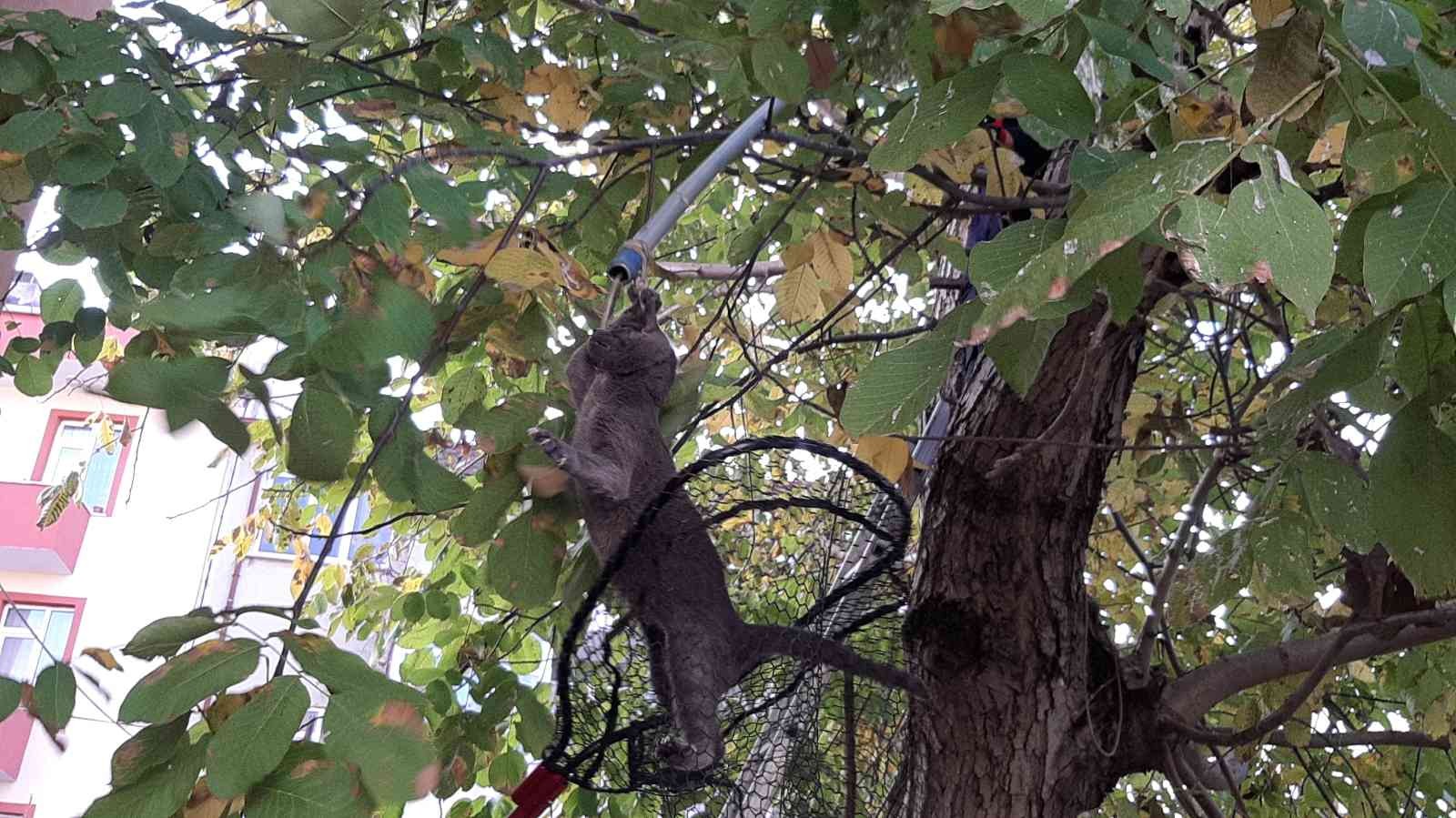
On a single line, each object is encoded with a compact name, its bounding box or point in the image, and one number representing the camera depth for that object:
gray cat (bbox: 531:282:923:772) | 1.08
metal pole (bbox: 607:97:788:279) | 1.09
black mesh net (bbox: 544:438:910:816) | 1.17
